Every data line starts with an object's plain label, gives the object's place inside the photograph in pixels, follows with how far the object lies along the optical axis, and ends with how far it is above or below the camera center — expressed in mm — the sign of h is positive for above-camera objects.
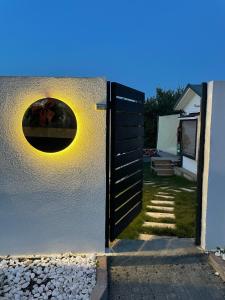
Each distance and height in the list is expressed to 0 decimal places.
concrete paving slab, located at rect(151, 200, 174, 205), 5630 -1821
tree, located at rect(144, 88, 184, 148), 15396 +1405
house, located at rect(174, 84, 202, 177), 8135 +77
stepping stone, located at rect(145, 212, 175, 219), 4748 -1826
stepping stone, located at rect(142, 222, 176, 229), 4319 -1838
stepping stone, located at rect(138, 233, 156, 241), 3846 -1852
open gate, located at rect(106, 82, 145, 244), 3408 -441
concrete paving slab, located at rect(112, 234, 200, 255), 3561 -1867
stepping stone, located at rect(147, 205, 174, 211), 5227 -1826
